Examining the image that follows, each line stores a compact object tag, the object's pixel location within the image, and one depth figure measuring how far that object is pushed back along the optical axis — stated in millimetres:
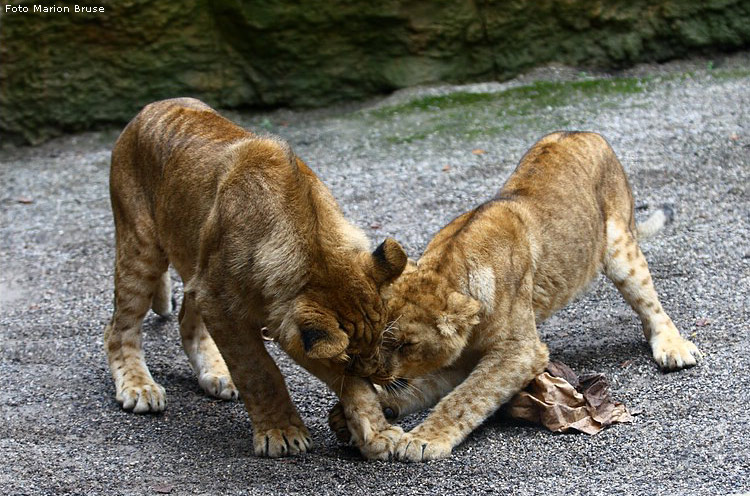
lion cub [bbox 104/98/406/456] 9594
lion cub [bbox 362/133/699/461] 10500
